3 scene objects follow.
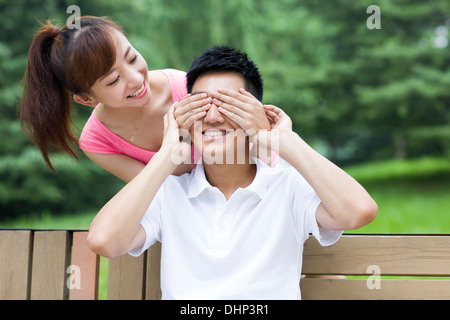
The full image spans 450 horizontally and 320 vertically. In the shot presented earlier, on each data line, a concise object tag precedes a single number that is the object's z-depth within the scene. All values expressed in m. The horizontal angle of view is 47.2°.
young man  2.03
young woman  2.32
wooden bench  2.36
